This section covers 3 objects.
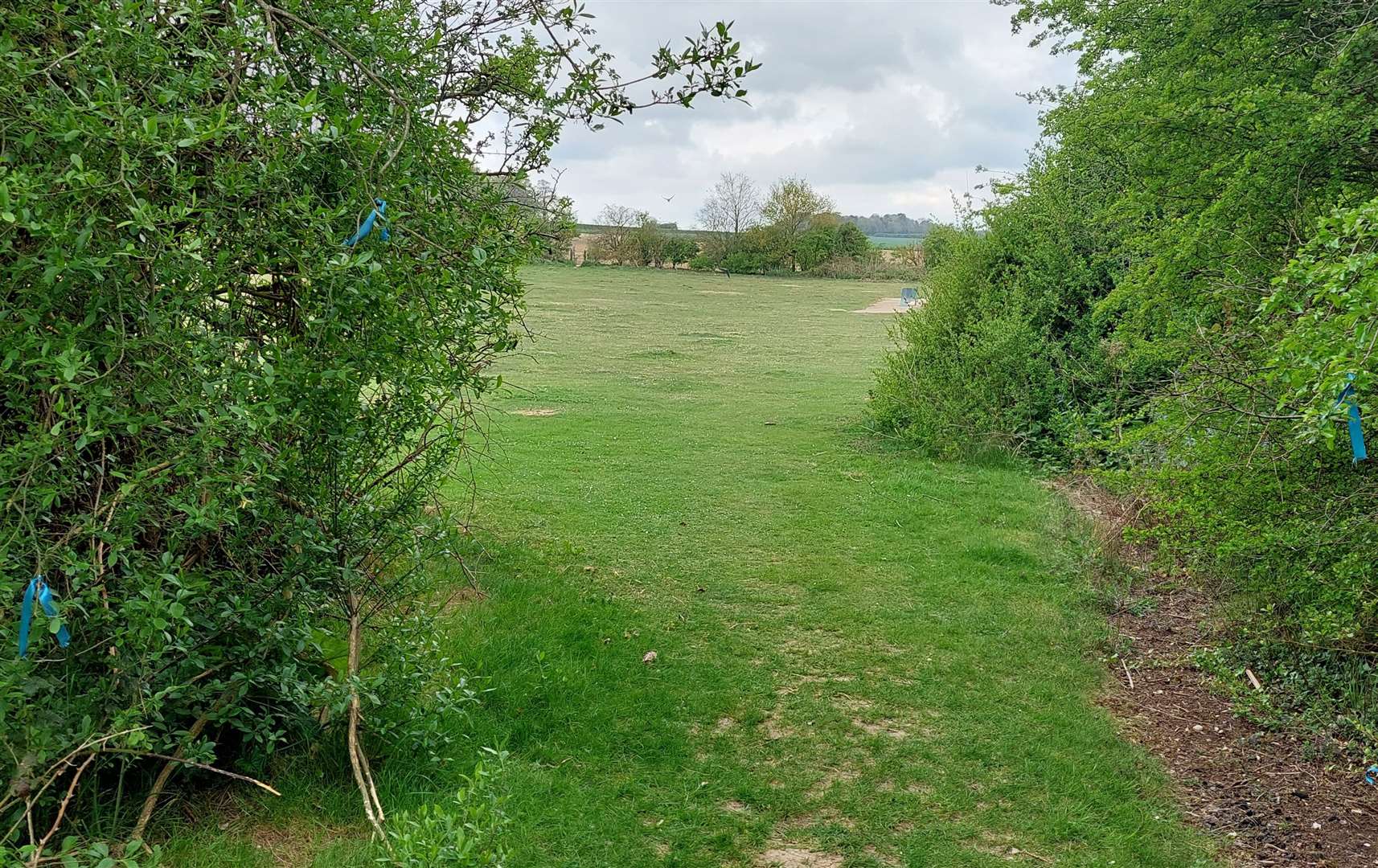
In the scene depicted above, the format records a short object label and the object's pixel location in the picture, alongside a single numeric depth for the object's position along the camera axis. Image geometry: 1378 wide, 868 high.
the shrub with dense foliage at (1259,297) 4.21
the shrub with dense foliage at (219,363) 2.55
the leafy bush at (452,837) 2.36
